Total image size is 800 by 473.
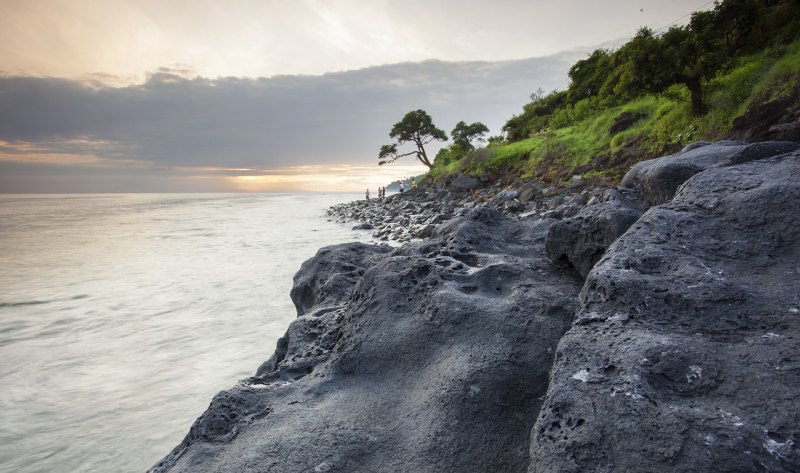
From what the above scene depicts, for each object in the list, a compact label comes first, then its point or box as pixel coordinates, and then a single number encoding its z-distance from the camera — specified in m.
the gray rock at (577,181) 15.05
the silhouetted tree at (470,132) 39.50
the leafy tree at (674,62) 13.38
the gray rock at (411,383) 2.29
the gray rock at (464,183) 24.98
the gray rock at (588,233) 3.54
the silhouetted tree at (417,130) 41.06
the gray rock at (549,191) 14.75
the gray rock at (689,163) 3.64
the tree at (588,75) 28.32
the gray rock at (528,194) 15.28
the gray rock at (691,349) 1.48
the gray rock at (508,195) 15.79
